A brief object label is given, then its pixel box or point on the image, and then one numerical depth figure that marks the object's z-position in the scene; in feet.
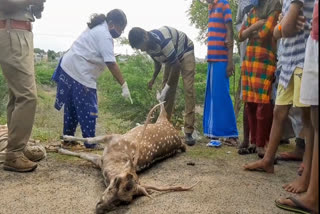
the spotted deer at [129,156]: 9.27
